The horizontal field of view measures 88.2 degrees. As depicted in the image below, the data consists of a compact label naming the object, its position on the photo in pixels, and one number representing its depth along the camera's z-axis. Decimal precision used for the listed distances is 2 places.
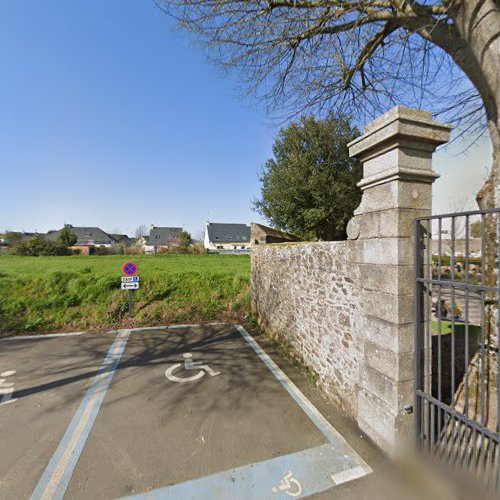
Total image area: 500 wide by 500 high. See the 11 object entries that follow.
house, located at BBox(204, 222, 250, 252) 60.66
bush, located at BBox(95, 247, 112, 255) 35.34
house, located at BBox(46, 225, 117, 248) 60.24
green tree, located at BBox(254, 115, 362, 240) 13.80
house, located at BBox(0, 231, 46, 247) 38.72
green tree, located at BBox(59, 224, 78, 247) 33.47
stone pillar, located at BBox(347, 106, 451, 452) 2.70
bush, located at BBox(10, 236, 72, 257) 28.88
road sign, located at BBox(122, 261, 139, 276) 8.16
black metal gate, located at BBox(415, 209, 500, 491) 2.23
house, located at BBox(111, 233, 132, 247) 75.22
